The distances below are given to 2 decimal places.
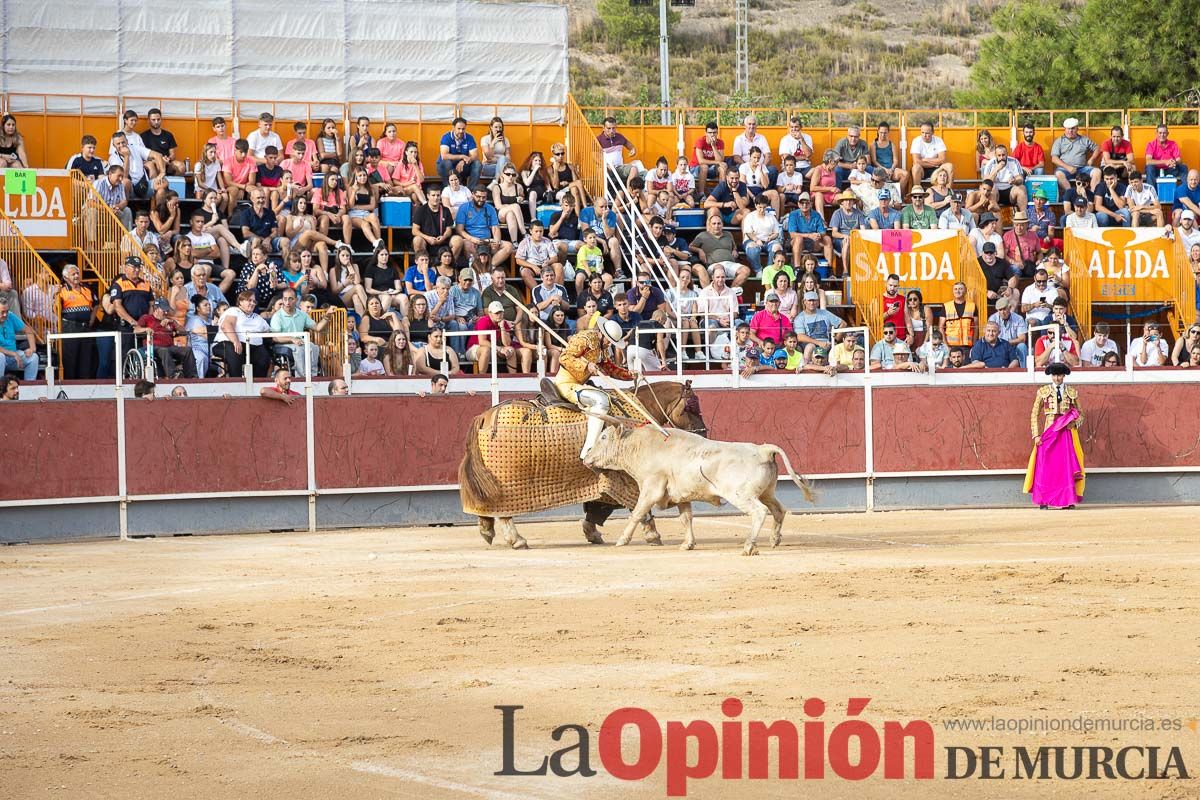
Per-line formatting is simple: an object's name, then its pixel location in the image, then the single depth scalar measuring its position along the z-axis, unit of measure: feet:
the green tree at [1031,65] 132.05
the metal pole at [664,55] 114.42
